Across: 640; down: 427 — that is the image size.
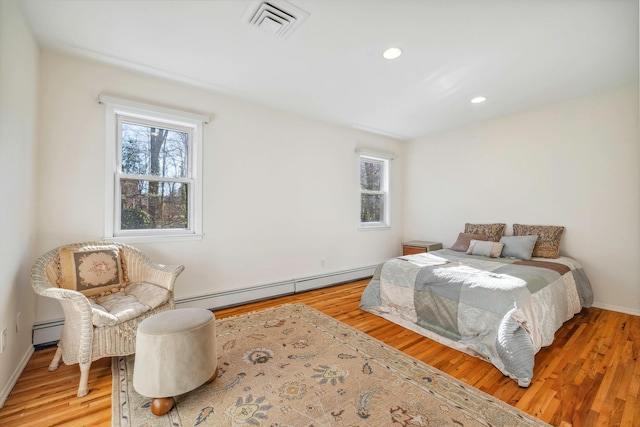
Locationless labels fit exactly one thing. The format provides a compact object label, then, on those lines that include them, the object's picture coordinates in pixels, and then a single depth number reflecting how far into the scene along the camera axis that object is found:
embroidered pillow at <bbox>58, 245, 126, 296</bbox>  2.11
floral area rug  1.50
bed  1.96
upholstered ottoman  1.52
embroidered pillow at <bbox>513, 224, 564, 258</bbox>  3.29
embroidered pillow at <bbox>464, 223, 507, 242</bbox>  3.79
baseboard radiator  2.29
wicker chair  1.72
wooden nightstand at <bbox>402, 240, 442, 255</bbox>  4.43
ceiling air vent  1.82
